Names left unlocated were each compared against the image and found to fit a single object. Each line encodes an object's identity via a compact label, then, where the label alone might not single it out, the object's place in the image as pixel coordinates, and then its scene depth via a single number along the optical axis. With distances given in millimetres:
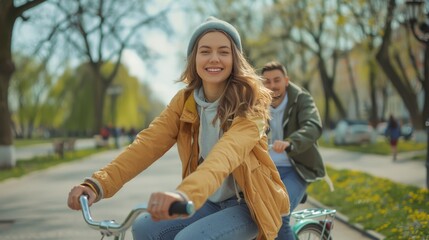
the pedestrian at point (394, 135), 23922
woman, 3107
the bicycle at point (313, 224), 4719
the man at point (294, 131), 4855
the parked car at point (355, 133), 36625
